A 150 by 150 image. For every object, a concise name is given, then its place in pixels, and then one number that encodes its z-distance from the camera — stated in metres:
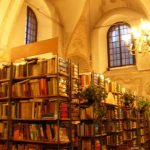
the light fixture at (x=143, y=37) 4.98
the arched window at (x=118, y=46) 9.30
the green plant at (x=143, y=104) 7.42
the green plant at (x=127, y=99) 6.60
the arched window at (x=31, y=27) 8.07
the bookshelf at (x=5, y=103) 4.25
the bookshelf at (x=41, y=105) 3.81
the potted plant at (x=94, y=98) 4.59
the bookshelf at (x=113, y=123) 4.82
